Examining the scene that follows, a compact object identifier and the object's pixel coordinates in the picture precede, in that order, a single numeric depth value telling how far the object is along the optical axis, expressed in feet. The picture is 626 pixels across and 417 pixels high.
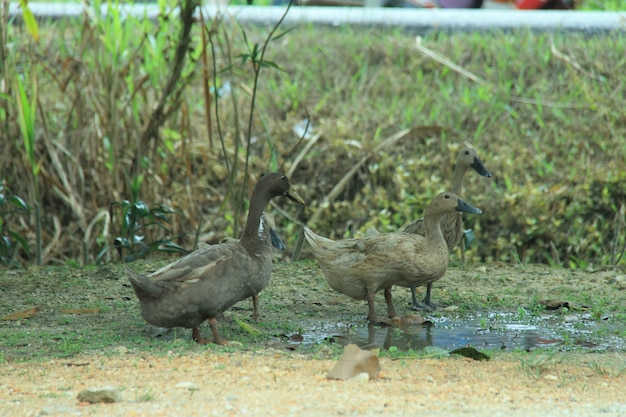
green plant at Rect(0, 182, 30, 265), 45.52
